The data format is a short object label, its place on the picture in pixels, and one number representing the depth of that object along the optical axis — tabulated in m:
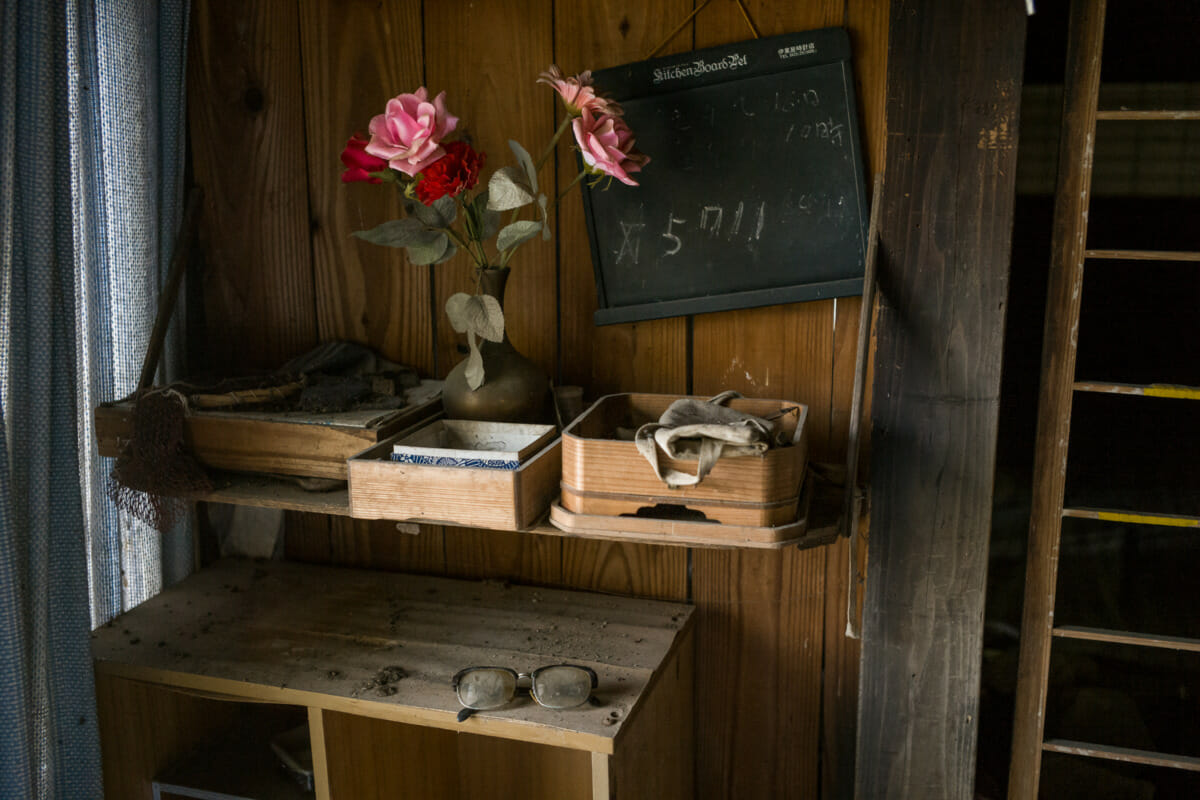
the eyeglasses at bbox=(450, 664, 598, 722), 1.49
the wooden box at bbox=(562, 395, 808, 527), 1.36
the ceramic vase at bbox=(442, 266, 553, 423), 1.62
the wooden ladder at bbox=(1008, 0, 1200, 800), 1.47
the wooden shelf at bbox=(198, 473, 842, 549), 1.39
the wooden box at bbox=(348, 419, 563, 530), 1.44
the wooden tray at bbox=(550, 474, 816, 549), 1.37
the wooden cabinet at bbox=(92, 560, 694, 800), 1.54
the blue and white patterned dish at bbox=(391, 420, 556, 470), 1.47
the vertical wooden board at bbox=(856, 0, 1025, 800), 1.40
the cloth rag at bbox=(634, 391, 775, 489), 1.31
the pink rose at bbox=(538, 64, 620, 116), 1.53
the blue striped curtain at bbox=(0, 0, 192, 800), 1.52
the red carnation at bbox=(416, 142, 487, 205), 1.50
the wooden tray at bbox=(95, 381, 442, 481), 1.60
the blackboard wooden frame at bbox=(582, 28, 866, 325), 1.62
